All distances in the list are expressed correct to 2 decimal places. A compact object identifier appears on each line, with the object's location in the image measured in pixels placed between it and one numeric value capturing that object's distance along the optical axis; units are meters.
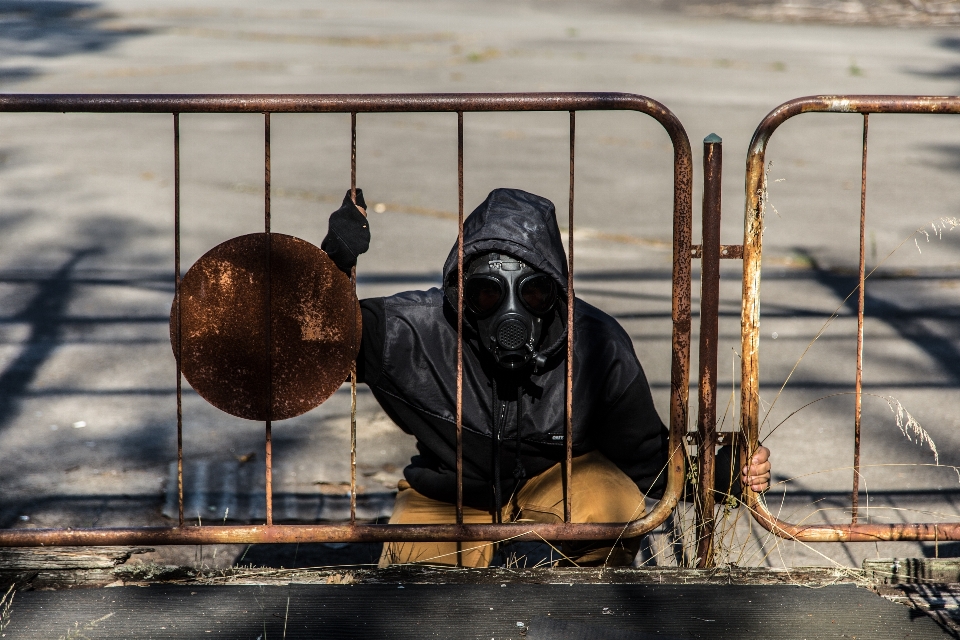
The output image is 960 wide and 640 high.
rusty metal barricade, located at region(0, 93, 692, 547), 5.33
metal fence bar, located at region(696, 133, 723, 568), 5.40
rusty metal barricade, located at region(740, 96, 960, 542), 5.47
